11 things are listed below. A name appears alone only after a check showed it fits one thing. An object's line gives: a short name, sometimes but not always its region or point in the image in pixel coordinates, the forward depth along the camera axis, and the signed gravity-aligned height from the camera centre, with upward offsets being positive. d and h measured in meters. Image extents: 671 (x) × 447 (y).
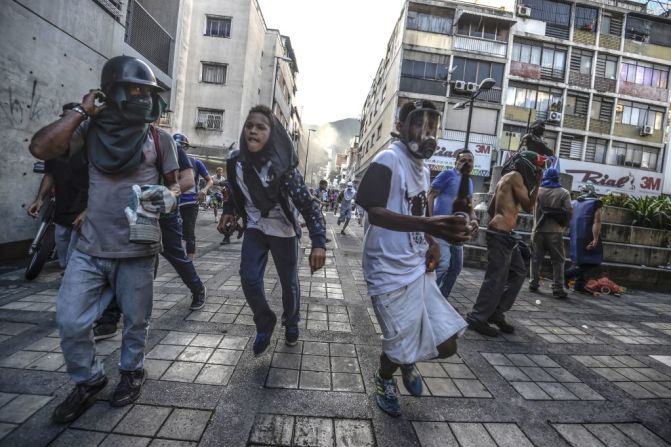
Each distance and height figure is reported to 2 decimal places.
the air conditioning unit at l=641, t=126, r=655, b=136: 28.70 +9.06
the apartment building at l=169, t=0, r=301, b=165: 24.25 +8.24
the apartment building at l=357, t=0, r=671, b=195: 27.12 +11.80
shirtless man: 3.90 +0.01
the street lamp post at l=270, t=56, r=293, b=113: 28.19 +8.91
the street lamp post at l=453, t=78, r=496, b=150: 12.80 +5.12
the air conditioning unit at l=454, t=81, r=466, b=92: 26.23 +10.04
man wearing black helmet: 2.07 -0.25
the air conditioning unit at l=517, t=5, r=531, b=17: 27.23 +16.57
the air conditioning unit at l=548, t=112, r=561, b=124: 27.38 +8.90
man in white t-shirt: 2.21 -0.29
